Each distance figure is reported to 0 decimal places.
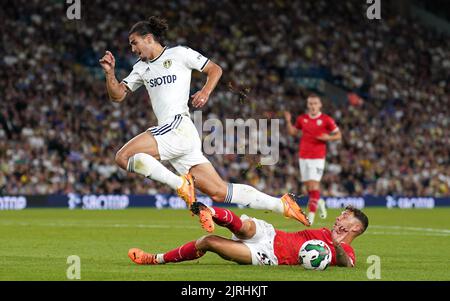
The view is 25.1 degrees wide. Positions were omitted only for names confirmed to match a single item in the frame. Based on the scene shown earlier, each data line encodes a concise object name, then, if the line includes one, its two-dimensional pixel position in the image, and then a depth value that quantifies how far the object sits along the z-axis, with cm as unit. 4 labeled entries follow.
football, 1138
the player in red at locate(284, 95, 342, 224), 2238
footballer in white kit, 1281
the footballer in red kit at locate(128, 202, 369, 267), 1153
